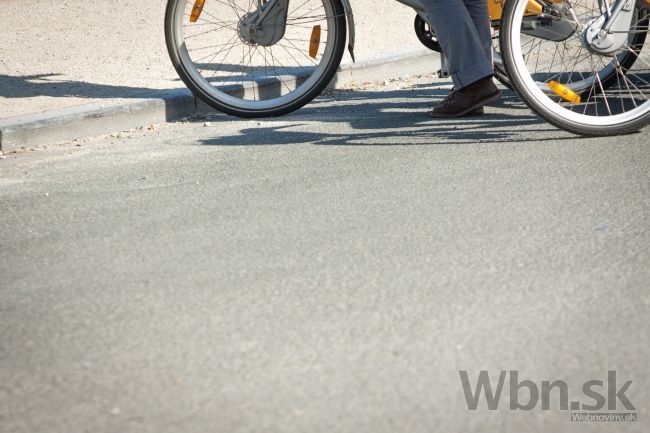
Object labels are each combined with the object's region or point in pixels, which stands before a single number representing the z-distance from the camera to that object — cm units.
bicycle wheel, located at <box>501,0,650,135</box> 1005
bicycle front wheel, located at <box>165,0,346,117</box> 1243
